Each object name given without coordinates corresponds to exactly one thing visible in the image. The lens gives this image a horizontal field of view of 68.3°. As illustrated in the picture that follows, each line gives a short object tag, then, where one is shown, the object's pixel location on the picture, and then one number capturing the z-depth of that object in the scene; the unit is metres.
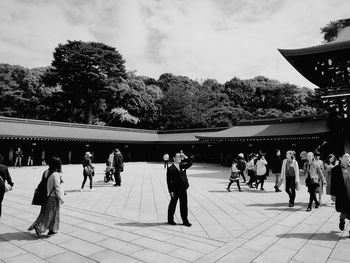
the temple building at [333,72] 12.88
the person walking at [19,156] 22.34
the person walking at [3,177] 5.28
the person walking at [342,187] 5.13
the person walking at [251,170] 12.08
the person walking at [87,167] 10.73
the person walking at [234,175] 11.19
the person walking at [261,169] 11.32
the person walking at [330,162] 8.32
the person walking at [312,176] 7.42
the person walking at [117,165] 12.09
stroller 13.66
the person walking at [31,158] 24.06
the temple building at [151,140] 22.30
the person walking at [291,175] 7.93
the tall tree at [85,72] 38.12
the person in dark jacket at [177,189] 5.96
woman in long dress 5.21
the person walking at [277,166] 11.32
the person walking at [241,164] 12.06
